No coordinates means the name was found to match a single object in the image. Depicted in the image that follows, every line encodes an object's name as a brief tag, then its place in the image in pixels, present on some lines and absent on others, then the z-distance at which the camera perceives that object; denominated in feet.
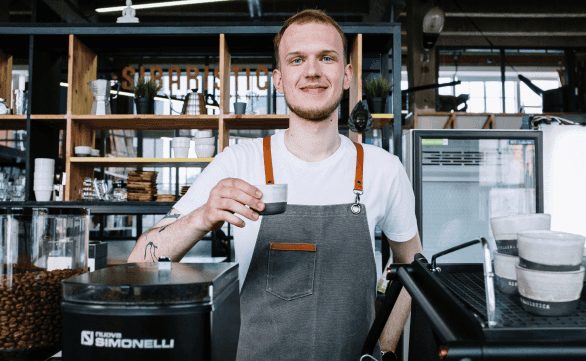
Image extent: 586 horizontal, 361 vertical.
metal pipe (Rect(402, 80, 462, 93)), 14.72
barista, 3.70
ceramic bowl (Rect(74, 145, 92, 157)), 9.95
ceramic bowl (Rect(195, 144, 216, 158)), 9.97
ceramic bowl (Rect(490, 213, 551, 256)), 2.06
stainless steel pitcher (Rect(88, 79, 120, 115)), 10.08
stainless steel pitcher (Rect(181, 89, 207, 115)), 10.13
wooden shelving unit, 9.59
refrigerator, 8.91
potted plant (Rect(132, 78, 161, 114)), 10.30
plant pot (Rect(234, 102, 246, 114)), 10.05
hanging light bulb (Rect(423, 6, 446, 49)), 14.85
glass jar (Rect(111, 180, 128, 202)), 10.38
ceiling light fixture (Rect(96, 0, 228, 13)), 17.09
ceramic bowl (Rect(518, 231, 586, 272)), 1.71
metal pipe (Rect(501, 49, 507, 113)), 32.33
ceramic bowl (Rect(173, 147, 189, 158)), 10.26
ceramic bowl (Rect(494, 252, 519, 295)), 1.97
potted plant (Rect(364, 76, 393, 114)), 9.35
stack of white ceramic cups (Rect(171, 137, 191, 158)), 10.26
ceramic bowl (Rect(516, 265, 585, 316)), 1.69
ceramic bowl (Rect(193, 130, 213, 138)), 9.94
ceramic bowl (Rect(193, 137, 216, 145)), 9.96
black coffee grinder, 1.94
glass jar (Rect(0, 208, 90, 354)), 2.59
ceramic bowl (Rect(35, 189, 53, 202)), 9.80
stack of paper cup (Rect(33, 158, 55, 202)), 9.79
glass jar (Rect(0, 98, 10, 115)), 10.08
